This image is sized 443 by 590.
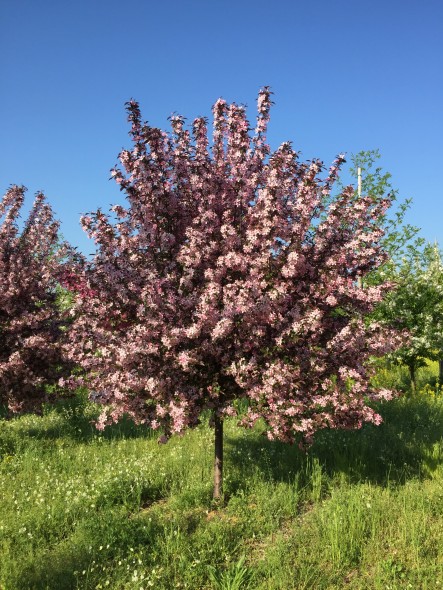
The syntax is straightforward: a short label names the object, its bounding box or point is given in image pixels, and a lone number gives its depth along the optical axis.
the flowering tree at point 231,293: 5.98
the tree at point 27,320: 9.78
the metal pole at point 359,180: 21.77
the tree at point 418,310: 16.77
